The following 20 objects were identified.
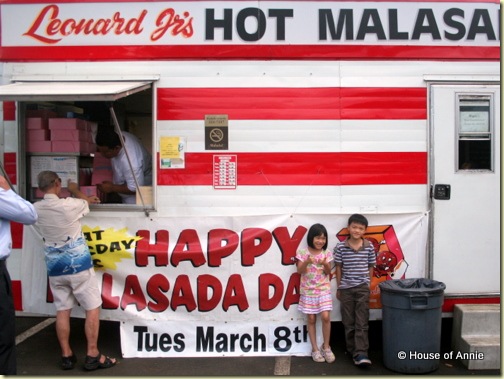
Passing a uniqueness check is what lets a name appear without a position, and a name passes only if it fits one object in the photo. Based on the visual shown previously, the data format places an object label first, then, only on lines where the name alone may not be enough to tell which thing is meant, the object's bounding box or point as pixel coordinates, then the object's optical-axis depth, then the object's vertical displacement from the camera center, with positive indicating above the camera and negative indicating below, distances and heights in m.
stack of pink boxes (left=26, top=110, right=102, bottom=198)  5.41 +0.40
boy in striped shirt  4.87 -1.00
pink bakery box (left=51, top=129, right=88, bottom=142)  5.44 +0.41
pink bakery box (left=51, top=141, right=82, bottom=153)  5.43 +0.29
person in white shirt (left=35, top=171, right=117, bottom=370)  4.68 -0.80
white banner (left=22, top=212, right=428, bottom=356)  5.09 -0.92
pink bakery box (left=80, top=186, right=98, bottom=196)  5.47 -0.15
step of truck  4.77 -1.51
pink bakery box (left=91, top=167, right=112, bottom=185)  5.58 +0.00
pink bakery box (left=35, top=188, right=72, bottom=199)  5.45 -0.18
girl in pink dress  4.88 -1.02
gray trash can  4.62 -1.36
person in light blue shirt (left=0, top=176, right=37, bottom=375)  4.00 -0.75
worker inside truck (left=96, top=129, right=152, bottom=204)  5.45 +0.11
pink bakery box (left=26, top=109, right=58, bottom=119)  5.44 +0.64
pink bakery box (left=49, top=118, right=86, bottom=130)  5.45 +0.54
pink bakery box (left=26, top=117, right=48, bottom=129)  5.41 +0.53
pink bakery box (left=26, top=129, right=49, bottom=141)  5.41 +0.41
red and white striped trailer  5.19 +0.51
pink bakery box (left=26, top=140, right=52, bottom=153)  5.42 +0.31
